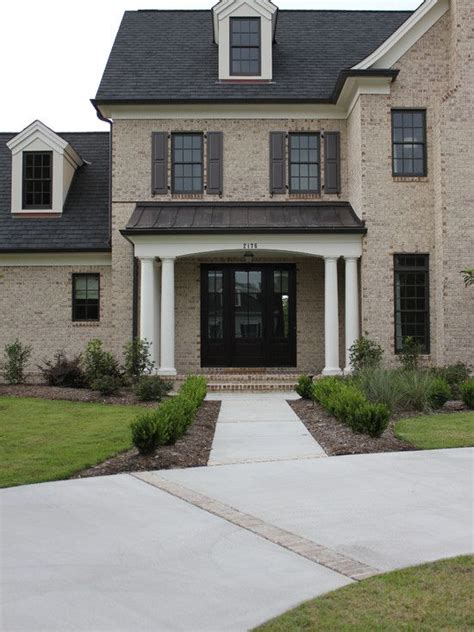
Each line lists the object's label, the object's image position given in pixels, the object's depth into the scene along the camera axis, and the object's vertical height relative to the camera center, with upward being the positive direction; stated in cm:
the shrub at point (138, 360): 1664 -54
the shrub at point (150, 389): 1455 -110
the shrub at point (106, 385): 1493 -103
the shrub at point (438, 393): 1284 -106
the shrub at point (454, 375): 1451 -84
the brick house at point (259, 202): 1719 +368
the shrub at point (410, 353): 1669 -39
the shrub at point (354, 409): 943 -105
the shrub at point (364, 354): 1639 -40
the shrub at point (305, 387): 1457 -106
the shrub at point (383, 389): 1223 -94
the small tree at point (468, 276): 1600 +143
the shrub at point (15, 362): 1819 -65
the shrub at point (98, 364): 1636 -62
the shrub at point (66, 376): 1680 -92
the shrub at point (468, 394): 1296 -107
